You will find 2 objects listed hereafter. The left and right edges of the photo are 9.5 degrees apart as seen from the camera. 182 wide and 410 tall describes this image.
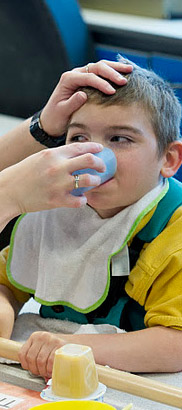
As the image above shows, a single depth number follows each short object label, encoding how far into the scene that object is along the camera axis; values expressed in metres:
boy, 1.51
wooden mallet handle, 1.33
